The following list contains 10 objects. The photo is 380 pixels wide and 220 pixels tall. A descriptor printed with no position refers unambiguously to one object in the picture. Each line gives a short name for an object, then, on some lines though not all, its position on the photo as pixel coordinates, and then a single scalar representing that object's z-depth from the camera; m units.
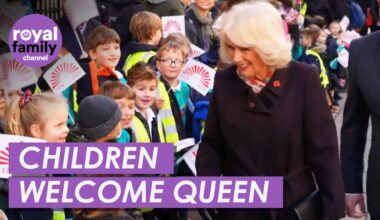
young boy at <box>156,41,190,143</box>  5.72
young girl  4.20
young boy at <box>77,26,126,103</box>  5.75
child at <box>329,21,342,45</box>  12.58
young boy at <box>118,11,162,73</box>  6.74
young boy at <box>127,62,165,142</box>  5.07
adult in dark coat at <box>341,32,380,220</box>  3.49
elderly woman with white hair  3.27
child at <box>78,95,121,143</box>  3.74
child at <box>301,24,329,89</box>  10.24
